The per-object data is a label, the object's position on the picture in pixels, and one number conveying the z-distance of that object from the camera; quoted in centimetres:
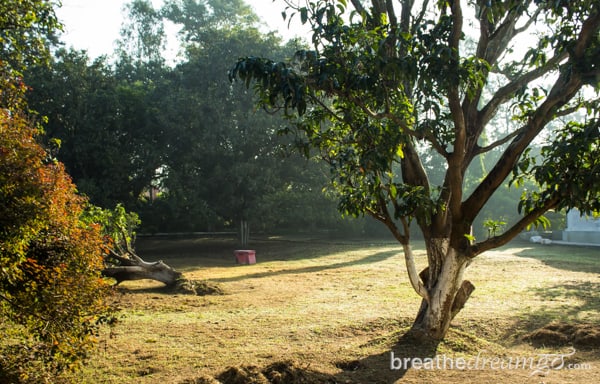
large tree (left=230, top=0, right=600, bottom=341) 427
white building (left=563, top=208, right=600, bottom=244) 2117
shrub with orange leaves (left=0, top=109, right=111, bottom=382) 356
